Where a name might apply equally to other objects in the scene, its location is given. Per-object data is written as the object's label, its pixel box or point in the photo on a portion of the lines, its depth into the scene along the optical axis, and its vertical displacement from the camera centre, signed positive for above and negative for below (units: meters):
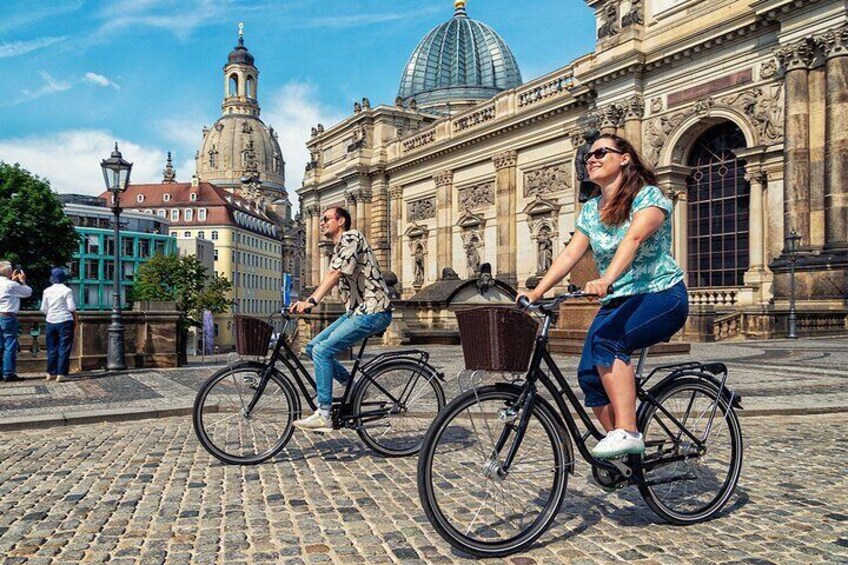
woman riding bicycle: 3.41 +0.12
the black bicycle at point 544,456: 3.24 -0.75
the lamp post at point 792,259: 20.44 +1.46
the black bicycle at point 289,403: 5.12 -0.73
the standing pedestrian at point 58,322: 10.24 -0.24
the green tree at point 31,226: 40.38 +4.68
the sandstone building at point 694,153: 21.77 +6.57
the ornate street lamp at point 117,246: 11.76 +1.16
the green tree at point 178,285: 58.41 +1.81
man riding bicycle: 5.11 +0.02
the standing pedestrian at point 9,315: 10.52 -0.14
